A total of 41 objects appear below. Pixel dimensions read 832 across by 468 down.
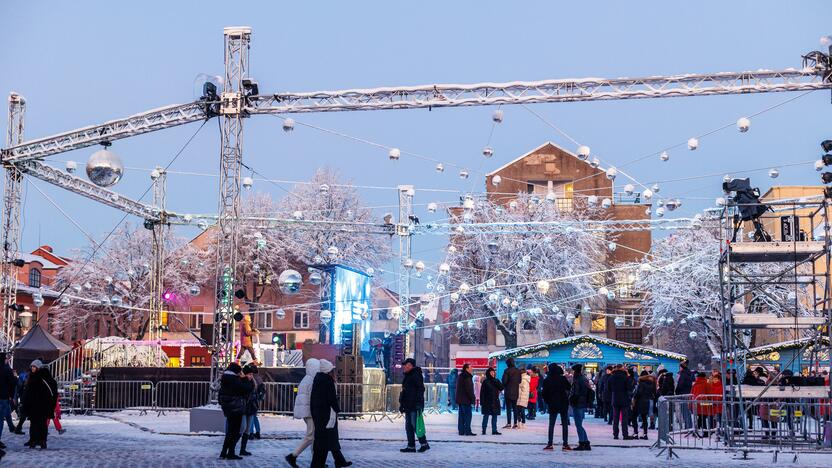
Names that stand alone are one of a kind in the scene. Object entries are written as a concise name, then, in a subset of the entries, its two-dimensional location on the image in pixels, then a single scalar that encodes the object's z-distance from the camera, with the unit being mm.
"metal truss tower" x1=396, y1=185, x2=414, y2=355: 40175
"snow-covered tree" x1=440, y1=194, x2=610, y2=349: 56812
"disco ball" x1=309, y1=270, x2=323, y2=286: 36281
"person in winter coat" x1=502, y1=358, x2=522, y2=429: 26000
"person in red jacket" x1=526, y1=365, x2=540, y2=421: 31984
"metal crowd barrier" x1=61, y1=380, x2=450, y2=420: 30578
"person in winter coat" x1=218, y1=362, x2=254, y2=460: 16094
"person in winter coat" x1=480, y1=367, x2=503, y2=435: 23859
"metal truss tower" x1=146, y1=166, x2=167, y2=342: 39062
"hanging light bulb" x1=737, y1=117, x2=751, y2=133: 25375
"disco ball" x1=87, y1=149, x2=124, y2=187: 21844
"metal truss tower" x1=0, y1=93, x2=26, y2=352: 29469
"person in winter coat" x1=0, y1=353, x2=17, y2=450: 18484
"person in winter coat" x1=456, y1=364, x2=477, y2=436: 22391
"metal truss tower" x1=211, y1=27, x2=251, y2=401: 23641
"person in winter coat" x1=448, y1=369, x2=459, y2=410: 34312
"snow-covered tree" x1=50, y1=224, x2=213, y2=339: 66562
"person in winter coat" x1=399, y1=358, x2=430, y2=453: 17812
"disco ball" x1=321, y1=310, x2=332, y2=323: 31750
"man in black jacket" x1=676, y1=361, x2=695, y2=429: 25406
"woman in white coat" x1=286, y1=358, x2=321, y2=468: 14375
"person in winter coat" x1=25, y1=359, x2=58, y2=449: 18125
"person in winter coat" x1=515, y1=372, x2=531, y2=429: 27734
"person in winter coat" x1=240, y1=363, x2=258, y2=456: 16942
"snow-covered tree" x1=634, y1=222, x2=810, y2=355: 53212
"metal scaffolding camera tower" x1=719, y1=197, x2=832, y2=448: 18266
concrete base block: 22172
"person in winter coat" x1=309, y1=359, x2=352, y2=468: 13648
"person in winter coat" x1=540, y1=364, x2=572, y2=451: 18609
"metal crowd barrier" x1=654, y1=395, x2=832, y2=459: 17641
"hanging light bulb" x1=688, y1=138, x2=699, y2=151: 27688
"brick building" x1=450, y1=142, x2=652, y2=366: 64188
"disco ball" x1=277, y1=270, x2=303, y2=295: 28391
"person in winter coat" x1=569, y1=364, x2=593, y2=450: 18922
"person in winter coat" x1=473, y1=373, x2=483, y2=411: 38719
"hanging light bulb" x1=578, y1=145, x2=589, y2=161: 27020
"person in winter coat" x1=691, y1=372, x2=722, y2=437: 19500
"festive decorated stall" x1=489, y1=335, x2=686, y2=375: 38750
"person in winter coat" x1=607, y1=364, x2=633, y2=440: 21594
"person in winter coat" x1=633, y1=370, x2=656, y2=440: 22641
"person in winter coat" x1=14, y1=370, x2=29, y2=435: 20369
